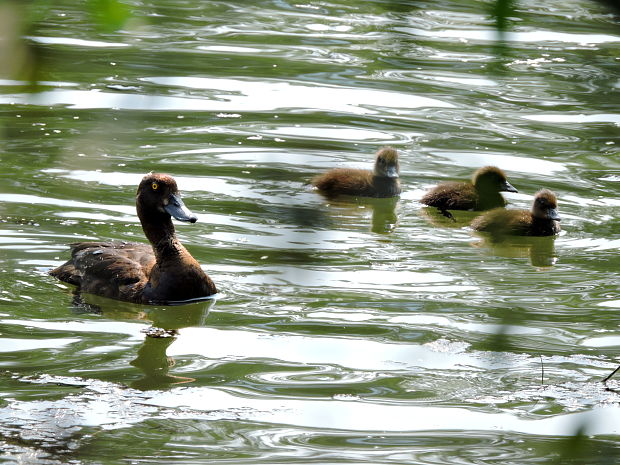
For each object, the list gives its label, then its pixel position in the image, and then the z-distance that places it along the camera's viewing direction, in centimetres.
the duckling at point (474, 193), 1805
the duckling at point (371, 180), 1841
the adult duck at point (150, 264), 1366
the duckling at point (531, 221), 1691
